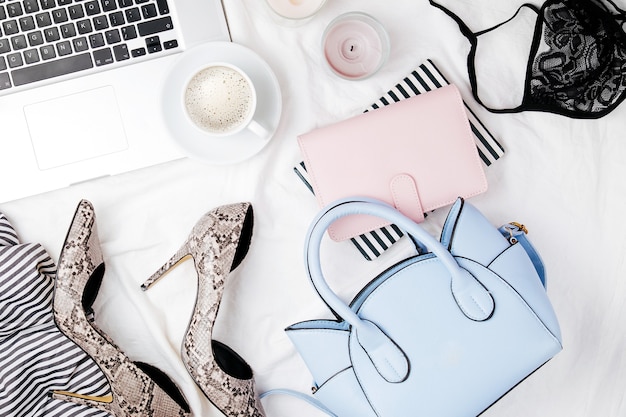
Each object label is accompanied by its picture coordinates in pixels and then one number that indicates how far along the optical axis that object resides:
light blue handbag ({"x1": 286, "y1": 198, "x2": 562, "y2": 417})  0.66
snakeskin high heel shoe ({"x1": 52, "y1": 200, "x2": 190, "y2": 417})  0.70
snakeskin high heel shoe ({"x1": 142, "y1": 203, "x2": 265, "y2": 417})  0.70
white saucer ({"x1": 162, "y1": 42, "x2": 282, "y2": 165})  0.70
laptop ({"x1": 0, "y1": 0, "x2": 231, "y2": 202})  0.68
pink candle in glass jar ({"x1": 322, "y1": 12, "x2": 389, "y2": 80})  0.74
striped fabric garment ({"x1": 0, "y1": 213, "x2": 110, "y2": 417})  0.72
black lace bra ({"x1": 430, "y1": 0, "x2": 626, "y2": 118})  0.74
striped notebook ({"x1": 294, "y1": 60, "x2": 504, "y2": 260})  0.75
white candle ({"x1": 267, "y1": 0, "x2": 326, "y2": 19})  0.73
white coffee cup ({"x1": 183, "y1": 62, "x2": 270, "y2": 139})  0.68
